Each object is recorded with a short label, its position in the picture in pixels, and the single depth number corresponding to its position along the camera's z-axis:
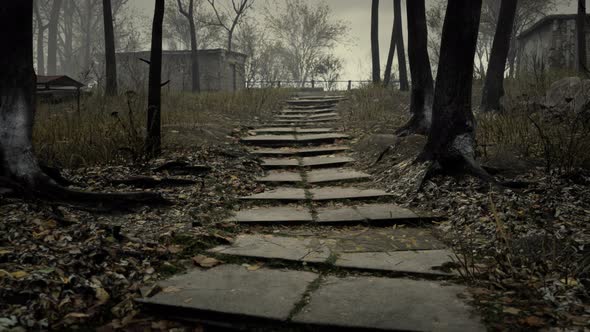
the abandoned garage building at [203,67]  25.38
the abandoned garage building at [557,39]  16.75
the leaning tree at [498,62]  9.72
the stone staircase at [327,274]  2.29
